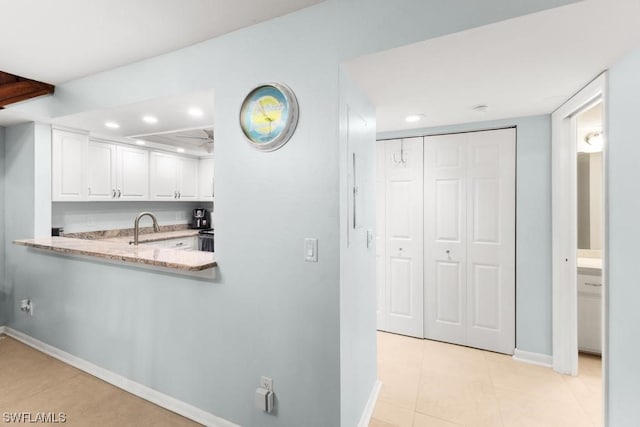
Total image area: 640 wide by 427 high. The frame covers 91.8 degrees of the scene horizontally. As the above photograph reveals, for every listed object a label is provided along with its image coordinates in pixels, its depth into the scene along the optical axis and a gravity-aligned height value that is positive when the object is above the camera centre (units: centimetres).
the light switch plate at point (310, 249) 161 -19
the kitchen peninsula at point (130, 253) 186 -28
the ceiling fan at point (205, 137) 324 +86
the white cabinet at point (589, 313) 277 -89
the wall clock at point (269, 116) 165 +54
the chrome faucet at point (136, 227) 251 -11
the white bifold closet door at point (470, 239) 284 -25
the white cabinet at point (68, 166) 309 +49
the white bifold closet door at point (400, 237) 322 -26
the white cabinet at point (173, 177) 432 +53
